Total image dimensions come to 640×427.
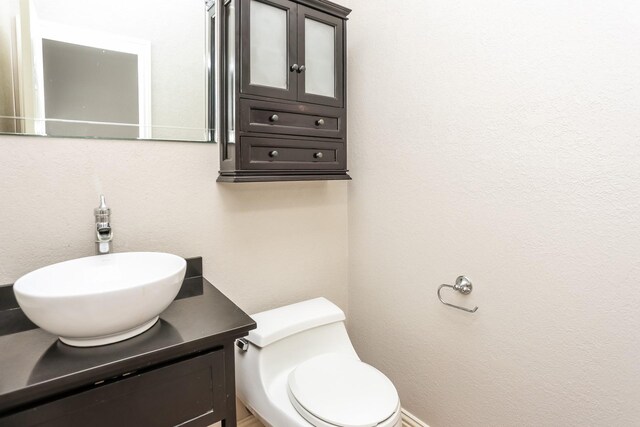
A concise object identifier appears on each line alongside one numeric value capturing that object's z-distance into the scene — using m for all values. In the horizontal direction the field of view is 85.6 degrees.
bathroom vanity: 0.71
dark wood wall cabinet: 1.31
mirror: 1.07
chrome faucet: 1.10
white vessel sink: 0.74
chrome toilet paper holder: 1.29
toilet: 1.10
